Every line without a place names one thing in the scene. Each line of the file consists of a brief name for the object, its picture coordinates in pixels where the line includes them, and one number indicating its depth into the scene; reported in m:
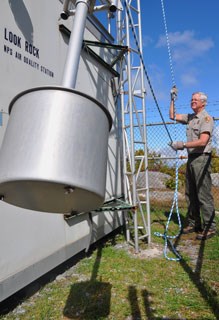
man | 4.26
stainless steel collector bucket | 1.21
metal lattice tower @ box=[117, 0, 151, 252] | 3.94
